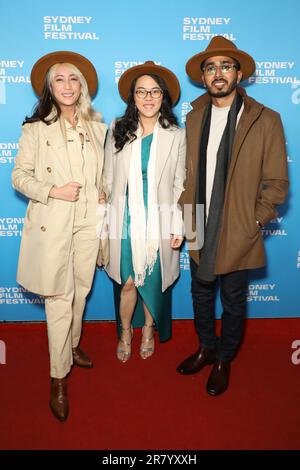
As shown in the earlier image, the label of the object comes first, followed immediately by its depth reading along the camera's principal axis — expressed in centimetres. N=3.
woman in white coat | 257
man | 230
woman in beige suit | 232
